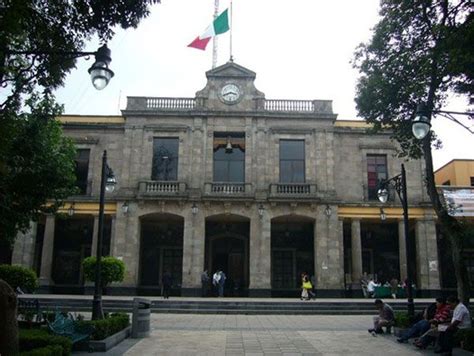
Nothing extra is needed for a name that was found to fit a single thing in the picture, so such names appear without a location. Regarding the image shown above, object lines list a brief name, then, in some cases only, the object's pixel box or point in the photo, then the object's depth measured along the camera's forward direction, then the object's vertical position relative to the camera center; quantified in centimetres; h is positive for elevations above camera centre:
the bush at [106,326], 1098 -127
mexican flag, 2597 +1274
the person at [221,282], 2588 -46
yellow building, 3195 +680
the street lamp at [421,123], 965 +296
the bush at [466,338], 994 -124
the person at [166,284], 2409 -57
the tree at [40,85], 655 +359
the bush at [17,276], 1922 -22
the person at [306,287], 2419 -61
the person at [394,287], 2710 -65
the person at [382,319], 1364 -119
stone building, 2716 +398
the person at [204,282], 2598 -47
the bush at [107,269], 2139 +11
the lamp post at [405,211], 1378 +189
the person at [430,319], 1137 -99
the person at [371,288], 2581 -66
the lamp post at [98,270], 1284 +4
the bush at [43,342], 890 -129
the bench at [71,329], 1048 -124
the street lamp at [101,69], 750 +305
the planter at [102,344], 1065 -157
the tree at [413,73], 1272 +561
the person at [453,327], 1028 -106
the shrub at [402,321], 1306 -120
